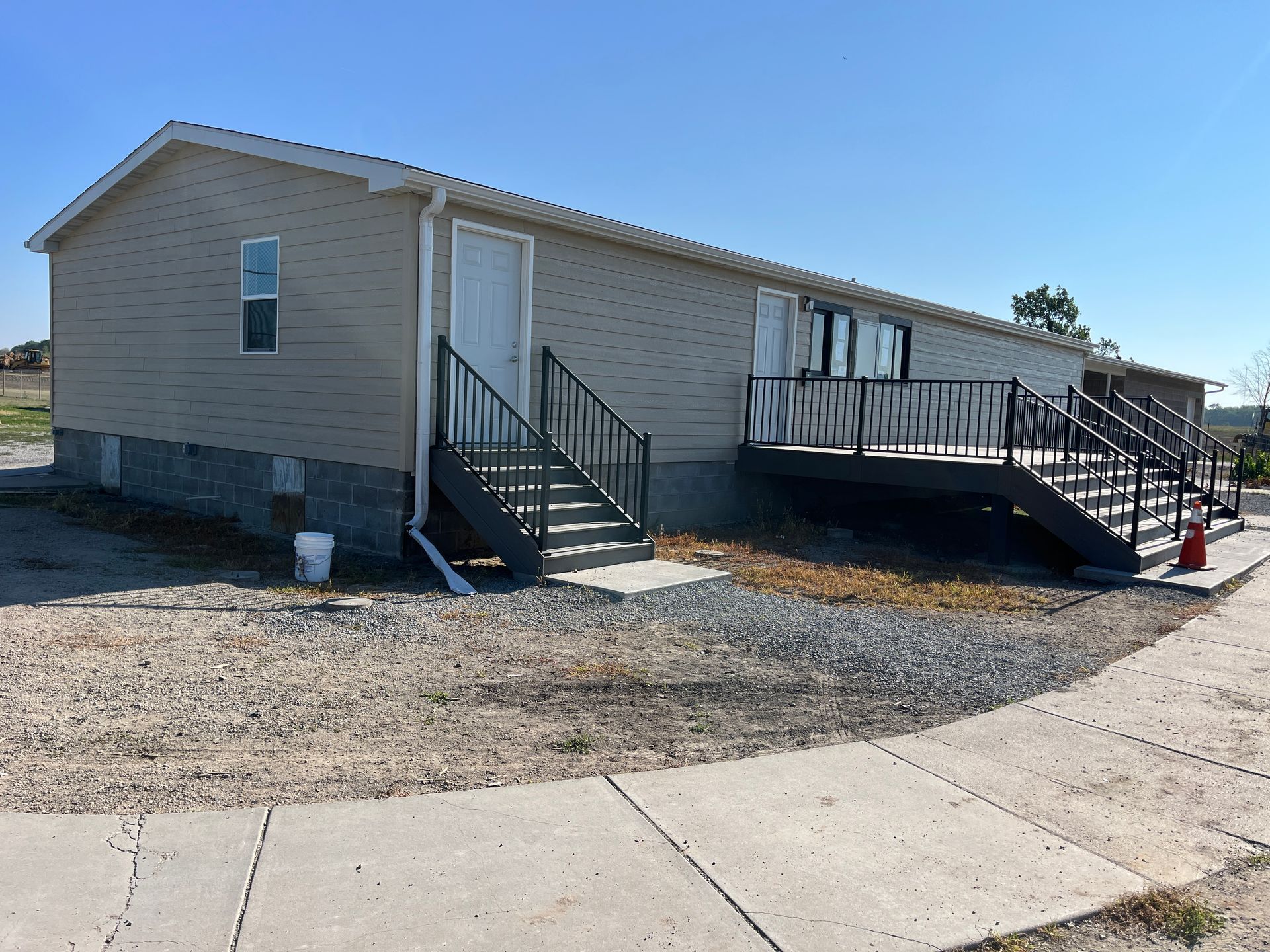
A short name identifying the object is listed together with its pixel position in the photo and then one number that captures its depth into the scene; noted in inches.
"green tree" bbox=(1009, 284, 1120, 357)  1727.4
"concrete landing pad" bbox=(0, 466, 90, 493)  446.3
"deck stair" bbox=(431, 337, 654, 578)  294.7
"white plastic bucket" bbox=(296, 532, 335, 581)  285.4
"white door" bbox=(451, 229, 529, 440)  331.3
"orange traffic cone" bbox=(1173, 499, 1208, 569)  342.3
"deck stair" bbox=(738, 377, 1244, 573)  347.3
